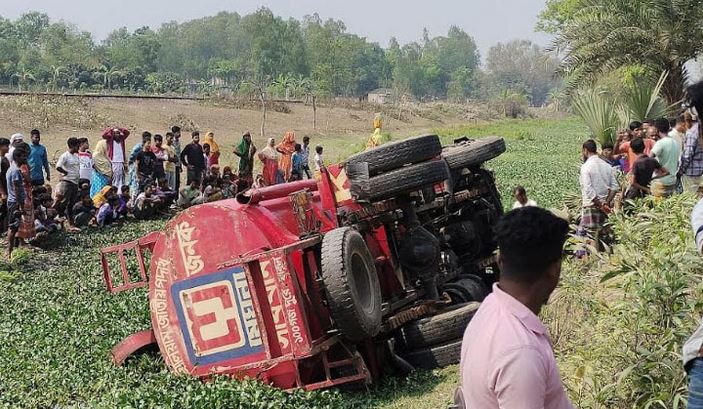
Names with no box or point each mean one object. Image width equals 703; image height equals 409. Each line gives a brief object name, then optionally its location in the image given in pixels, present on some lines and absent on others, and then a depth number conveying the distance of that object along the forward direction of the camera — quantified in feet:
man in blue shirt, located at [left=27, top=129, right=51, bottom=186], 55.47
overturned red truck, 24.75
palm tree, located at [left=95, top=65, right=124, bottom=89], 261.03
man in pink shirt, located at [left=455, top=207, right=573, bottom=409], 9.81
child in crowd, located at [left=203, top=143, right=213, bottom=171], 71.41
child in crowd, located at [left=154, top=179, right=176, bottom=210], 62.95
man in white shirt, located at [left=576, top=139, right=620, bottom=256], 39.65
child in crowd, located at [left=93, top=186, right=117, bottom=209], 59.36
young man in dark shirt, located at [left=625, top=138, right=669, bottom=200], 39.86
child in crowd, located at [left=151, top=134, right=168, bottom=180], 65.42
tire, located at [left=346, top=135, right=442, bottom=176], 28.48
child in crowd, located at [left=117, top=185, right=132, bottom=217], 60.54
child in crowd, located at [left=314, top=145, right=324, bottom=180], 80.00
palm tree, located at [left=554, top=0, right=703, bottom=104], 74.02
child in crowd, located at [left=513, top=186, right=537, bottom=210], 39.75
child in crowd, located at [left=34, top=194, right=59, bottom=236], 51.85
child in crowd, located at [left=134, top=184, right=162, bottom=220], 61.26
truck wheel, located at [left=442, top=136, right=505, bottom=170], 36.88
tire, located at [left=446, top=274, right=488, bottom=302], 32.14
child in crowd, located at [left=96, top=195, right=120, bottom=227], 58.08
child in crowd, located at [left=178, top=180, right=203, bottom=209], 64.75
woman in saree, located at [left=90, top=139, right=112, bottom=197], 61.62
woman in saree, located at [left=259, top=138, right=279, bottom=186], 72.90
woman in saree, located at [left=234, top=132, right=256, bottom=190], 74.23
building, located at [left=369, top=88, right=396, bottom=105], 360.24
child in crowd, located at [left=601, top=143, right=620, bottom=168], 44.55
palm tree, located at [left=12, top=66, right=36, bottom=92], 238.68
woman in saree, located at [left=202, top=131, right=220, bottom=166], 73.00
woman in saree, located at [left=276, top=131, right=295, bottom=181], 77.51
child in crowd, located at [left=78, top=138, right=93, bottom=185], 58.23
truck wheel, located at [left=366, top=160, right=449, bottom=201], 28.09
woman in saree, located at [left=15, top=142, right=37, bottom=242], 49.03
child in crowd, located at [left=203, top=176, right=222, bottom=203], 64.03
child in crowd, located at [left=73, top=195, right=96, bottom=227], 56.65
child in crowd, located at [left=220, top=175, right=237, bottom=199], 66.03
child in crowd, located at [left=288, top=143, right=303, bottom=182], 78.64
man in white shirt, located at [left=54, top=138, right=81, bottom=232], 56.44
